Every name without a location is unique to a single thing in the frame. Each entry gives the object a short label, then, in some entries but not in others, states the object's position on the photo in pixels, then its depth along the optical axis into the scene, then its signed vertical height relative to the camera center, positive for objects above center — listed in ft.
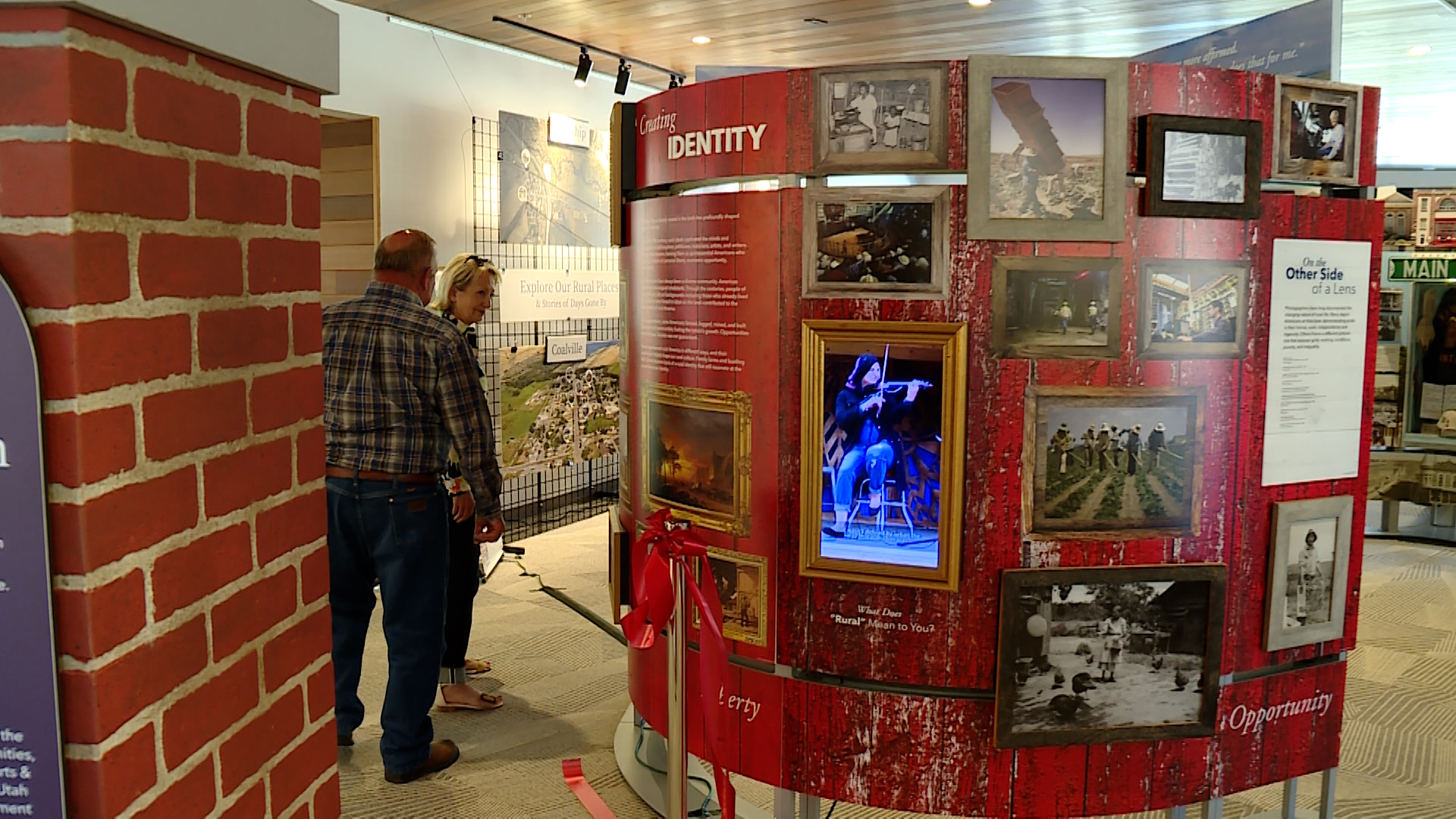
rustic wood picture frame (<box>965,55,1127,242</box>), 8.04 +1.16
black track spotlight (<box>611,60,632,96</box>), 22.12 +4.59
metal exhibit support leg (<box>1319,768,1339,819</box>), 9.86 -4.42
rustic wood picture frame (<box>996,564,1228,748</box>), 8.43 -2.62
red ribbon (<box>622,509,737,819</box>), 6.46 -1.84
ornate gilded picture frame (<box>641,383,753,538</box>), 9.00 -1.17
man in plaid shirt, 10.85 -1.65
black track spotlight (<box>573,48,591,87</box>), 20.86 +4.47
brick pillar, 3.13 -0.36
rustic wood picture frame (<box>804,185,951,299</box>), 8.21 +0.46
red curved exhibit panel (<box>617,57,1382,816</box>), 8.21 -0.89
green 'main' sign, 21.83 +0.82
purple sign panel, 3.10 -0.90
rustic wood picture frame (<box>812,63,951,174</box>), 8.18 +1.39
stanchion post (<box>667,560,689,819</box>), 6.43 -2.31
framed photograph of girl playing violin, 8.32 -1.11
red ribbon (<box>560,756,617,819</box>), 6.81 -3.10
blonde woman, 12.95 -3.00
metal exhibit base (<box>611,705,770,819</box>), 10.91 -4.92
